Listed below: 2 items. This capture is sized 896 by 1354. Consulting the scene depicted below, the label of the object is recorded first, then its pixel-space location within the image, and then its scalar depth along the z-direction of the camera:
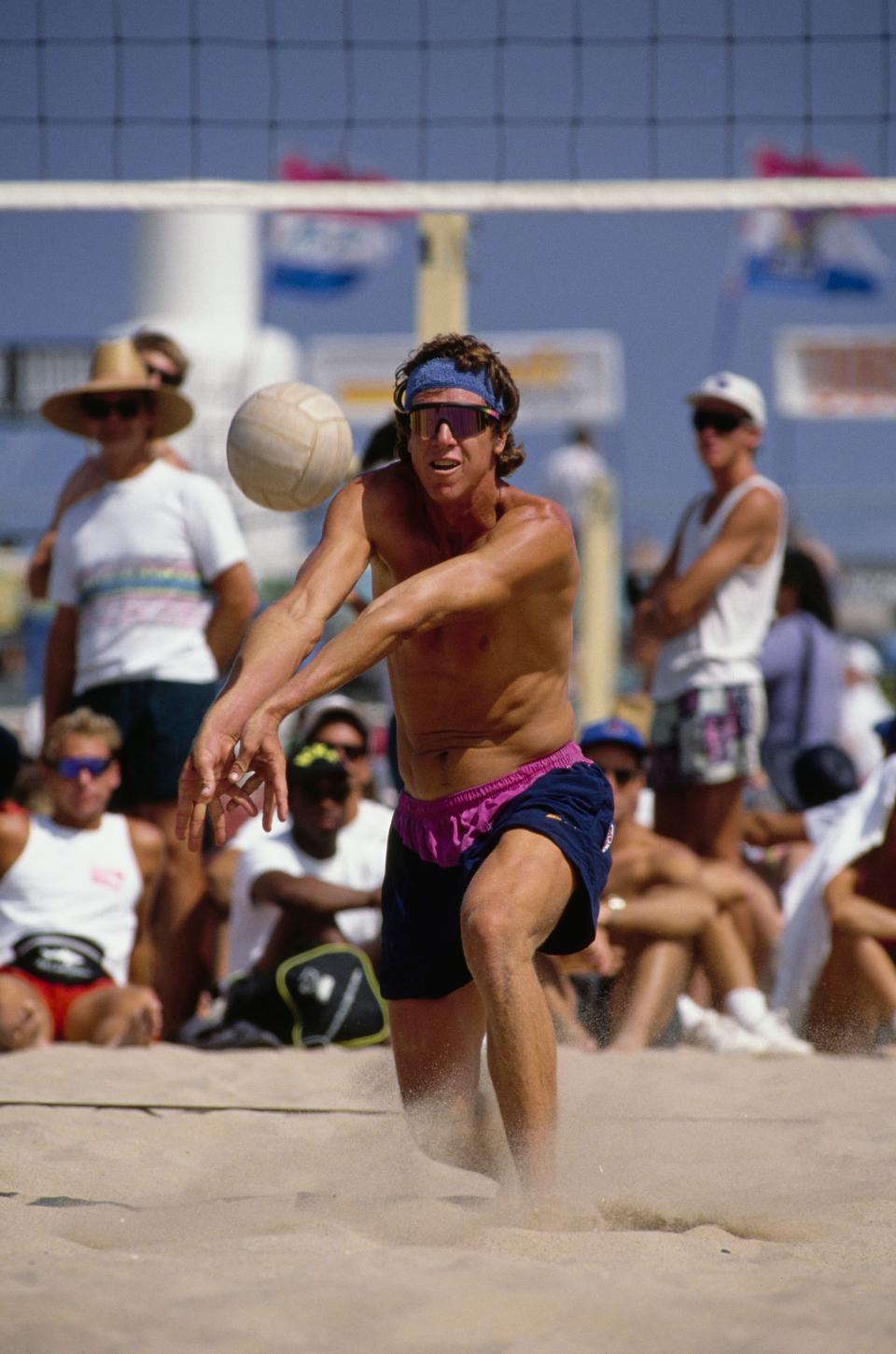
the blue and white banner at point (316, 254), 45.47
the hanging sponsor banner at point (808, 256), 42.09
